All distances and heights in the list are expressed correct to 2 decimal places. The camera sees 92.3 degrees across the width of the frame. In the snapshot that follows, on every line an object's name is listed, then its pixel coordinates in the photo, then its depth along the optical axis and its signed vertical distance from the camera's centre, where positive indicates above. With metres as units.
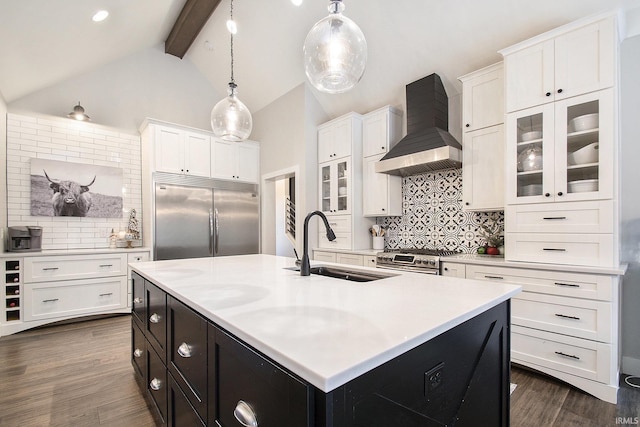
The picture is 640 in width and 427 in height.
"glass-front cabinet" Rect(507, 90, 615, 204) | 2.10 +0.45
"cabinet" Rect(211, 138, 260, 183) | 4.80 +0.84
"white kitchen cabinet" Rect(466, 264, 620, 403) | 2.01 -0.82
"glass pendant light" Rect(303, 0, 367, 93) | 1.47 +0.80
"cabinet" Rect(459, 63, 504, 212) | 2.77 +0.67
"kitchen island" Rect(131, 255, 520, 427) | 0.67 -0.39
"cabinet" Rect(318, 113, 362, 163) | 3.97 +1.02
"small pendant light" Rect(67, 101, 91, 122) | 3.96 +1.29
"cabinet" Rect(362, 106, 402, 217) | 3.74 +0.61
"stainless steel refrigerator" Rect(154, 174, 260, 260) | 4.25 -0.08
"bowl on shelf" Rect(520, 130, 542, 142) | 2.41 +0.60
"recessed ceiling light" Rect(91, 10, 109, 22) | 3.00 +1.96
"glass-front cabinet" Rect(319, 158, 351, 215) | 4.03 +0.35
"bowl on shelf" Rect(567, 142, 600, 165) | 2.15 +0.40
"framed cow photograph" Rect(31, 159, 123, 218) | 3.85 +0.31
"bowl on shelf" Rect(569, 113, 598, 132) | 2.16 +0.63
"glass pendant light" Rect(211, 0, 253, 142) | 2.41 +0.75
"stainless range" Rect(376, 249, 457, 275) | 2.91 -0.49
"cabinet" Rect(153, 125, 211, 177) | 4.28 +0.89
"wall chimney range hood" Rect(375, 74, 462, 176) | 3.01 +0.75
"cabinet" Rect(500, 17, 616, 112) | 2.10 +1.08
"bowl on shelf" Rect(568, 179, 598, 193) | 2.15 +0.18
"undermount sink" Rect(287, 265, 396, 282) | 1.76 -0.38
